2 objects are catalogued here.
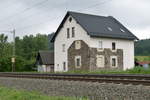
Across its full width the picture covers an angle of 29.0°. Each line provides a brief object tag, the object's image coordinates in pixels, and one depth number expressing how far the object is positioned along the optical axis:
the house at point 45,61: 54.41
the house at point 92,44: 42.28
